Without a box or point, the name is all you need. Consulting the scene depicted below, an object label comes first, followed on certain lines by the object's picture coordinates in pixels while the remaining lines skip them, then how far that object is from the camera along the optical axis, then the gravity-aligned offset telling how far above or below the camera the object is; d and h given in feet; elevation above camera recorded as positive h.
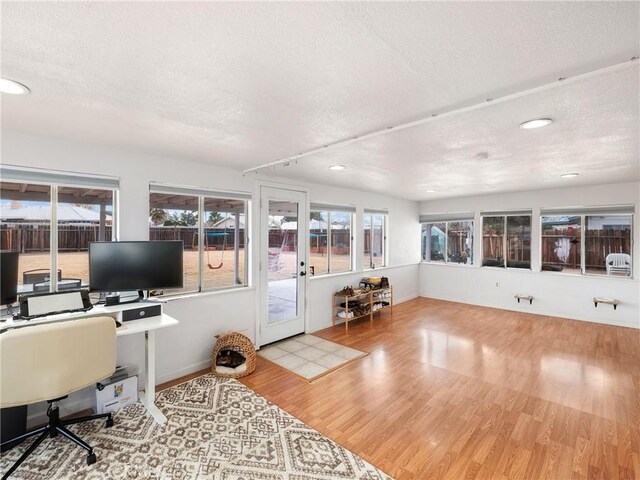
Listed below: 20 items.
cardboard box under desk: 8.32 -4.25
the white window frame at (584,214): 16.21 +1.56
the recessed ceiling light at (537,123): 7.04 +2.79
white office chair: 5.81 -2.43
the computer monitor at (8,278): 7.04 -0.80
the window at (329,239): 16.30 +0.19
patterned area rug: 6.48 -4.84
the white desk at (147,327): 7.73 -2.19
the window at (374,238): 19.52 +0.28
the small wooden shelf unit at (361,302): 16.69 -3.50
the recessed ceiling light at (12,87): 5.31 +2.81
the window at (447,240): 22.15 +0.16
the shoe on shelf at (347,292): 16.68 -2.72
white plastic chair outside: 16.64 -1.21
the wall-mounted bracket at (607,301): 16.48 -3.24
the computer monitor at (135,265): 8.53 -0.65
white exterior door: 13.50 -0.88
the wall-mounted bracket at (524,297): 19.12 -3.49
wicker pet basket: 10.99 -3.83
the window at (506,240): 19.69 +0.13
